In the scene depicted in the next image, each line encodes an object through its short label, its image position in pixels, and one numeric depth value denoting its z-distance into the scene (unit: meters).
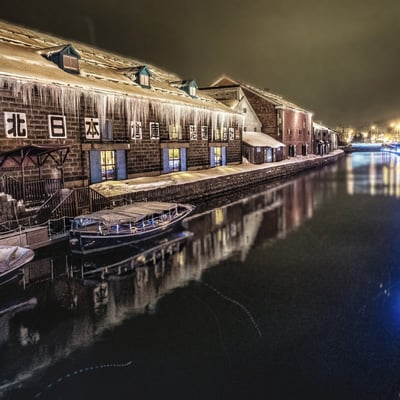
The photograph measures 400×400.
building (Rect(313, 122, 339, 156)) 77.38
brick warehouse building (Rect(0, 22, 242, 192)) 18.36
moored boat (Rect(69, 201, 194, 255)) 14.55
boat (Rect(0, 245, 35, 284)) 11.64
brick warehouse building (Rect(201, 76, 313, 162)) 52.44
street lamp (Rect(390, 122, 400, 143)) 164.35
